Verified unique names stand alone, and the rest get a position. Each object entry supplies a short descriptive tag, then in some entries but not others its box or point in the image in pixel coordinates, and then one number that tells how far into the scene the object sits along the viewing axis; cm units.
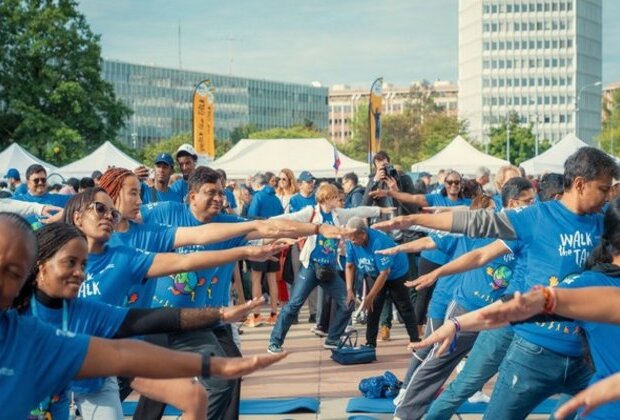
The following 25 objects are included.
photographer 1048
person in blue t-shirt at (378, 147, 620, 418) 530
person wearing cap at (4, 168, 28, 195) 1728
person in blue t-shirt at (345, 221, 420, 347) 1101
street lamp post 15688
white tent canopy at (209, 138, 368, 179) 3122
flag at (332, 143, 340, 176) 2798
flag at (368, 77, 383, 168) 2547
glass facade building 14938
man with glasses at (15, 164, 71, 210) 1159
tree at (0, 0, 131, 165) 4616
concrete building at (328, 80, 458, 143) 11612
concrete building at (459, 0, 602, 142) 16338
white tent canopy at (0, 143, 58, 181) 2531
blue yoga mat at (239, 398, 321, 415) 861
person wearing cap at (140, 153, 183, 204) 1099
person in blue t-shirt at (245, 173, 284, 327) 1388
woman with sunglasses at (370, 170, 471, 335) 1083
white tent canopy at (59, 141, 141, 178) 2619
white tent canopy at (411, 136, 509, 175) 2939
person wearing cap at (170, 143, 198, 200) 1059
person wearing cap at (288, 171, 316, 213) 1392
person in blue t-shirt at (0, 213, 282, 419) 293
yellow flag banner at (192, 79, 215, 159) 2395
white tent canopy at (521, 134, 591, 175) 2522
